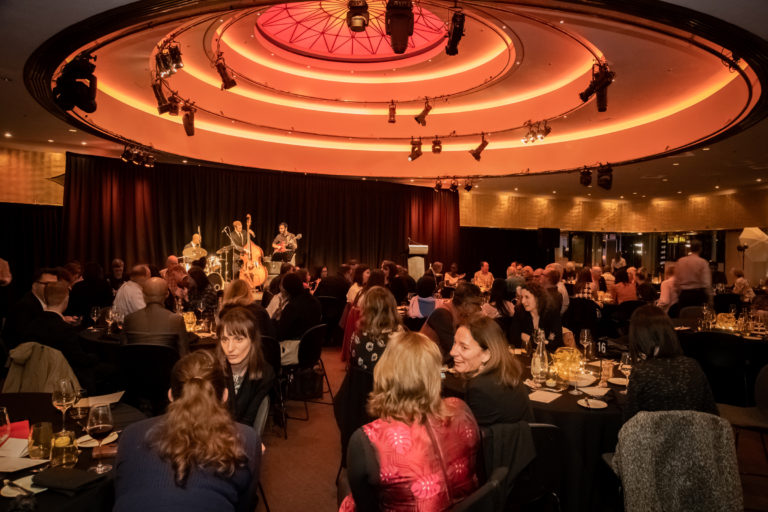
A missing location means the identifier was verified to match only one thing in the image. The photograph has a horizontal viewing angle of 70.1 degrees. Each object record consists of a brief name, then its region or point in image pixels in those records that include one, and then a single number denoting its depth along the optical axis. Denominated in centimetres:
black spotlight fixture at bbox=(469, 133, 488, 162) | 1183
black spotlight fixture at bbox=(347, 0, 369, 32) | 530
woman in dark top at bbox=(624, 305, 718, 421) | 302
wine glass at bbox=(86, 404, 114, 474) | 230
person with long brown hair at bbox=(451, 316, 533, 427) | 280
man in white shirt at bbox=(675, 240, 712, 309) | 824
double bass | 1202
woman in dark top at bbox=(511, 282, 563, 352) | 495
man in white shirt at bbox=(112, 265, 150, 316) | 620
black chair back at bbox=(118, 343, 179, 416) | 424
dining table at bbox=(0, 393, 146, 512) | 202
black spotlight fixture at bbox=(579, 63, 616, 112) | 690
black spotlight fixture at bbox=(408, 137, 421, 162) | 1212
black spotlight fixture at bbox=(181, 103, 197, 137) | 880
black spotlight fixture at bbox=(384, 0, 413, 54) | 508
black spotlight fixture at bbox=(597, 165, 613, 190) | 1155
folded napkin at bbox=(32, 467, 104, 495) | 207
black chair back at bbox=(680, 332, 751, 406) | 547
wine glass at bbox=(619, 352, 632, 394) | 395
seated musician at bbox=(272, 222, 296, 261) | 1353
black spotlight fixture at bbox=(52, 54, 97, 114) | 581
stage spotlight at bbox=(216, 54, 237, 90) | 767
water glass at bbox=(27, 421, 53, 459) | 235
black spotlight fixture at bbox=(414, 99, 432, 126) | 1008
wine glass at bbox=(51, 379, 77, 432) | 261
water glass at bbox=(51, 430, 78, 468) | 230
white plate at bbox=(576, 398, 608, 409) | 337
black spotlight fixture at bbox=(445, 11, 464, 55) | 562
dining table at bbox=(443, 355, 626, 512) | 335
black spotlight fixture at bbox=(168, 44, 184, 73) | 657
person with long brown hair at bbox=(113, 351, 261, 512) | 175
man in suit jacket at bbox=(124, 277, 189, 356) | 485
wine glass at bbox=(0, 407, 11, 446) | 239
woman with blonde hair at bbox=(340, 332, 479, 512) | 197
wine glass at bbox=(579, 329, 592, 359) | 432
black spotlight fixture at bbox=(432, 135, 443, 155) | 1180
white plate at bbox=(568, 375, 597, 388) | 367
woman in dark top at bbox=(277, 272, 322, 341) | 599
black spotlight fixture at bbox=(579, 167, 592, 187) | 1199
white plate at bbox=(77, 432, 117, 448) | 254
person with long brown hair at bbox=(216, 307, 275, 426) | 307
